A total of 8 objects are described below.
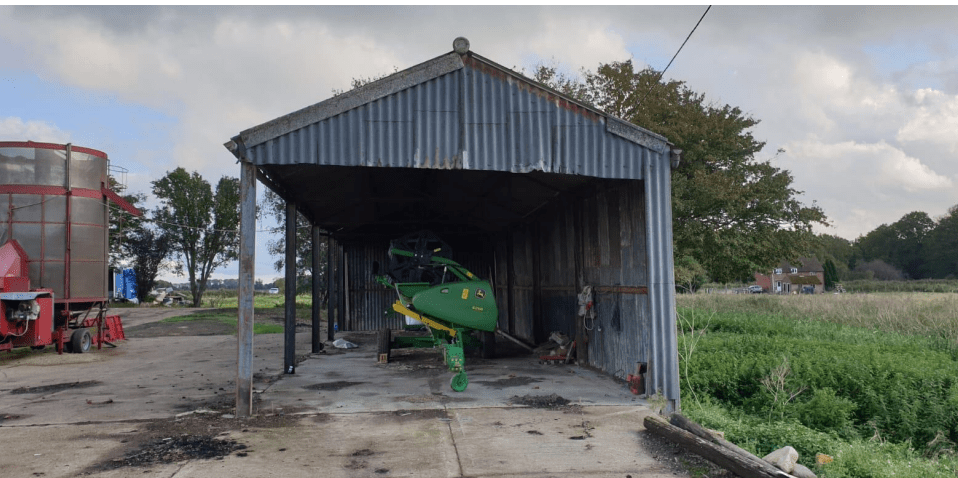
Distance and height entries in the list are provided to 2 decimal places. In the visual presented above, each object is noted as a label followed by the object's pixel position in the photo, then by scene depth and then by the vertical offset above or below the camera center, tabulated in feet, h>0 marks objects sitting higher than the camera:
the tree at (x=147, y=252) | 157.99 +7.85
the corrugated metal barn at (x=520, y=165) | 25.76 +5.29
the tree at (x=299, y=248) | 113.70 +6.10
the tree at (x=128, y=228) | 149.69 +13.59
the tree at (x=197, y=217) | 156.15 +16.18
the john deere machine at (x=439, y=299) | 32.65 -1.05
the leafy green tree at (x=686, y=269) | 80.43 +0.77
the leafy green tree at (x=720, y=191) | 78.23 +10.15
